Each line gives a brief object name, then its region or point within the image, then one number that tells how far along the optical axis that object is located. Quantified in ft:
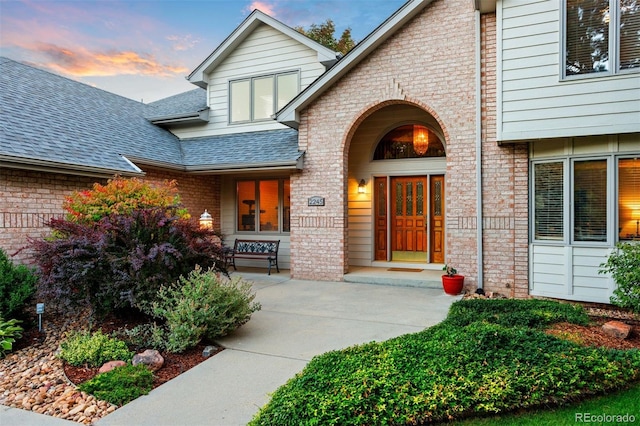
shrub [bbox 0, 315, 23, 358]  15.06
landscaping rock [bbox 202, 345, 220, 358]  14.62
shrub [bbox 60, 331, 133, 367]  13.76
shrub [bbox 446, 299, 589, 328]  17.01
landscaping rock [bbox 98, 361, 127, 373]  13.03
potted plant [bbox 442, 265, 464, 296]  24.36
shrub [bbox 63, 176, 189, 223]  20.07
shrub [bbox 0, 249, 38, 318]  17.20
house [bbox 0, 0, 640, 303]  20.97
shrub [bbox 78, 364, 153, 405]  11.25
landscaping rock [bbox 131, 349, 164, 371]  13.43
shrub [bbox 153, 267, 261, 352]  14.75
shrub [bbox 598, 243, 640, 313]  15.98
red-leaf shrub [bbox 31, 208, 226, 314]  16.44
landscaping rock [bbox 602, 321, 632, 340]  15.11
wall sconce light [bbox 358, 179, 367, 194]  33.94
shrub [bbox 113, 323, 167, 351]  15.17
